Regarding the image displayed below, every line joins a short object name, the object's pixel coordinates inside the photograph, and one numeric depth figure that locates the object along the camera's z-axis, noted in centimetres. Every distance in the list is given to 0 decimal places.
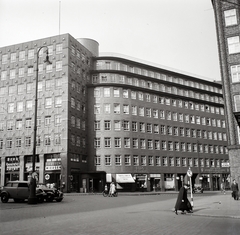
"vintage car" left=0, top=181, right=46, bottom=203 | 2466
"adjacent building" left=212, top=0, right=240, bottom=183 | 3381
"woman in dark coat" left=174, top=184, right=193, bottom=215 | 1539
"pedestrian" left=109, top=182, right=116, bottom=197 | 3849
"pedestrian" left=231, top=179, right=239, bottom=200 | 2576
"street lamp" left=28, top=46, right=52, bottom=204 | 2273
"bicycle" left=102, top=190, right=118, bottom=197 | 3882
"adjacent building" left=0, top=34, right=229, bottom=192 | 5519
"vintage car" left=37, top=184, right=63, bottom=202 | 2575
